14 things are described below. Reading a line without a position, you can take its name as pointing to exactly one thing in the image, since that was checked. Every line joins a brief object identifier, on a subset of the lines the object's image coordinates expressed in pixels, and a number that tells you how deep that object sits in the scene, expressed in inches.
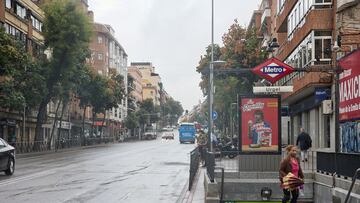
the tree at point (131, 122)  4896.7
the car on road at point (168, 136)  4320.9
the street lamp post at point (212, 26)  1838.2
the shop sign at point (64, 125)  2861.2
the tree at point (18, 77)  1493.6
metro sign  680.0
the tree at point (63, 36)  2025.1
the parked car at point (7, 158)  872.3
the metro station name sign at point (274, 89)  714.8
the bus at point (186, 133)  3331.7
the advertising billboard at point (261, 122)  762.8
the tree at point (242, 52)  1700.3
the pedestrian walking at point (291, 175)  497.7
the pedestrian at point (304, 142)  1007.2
